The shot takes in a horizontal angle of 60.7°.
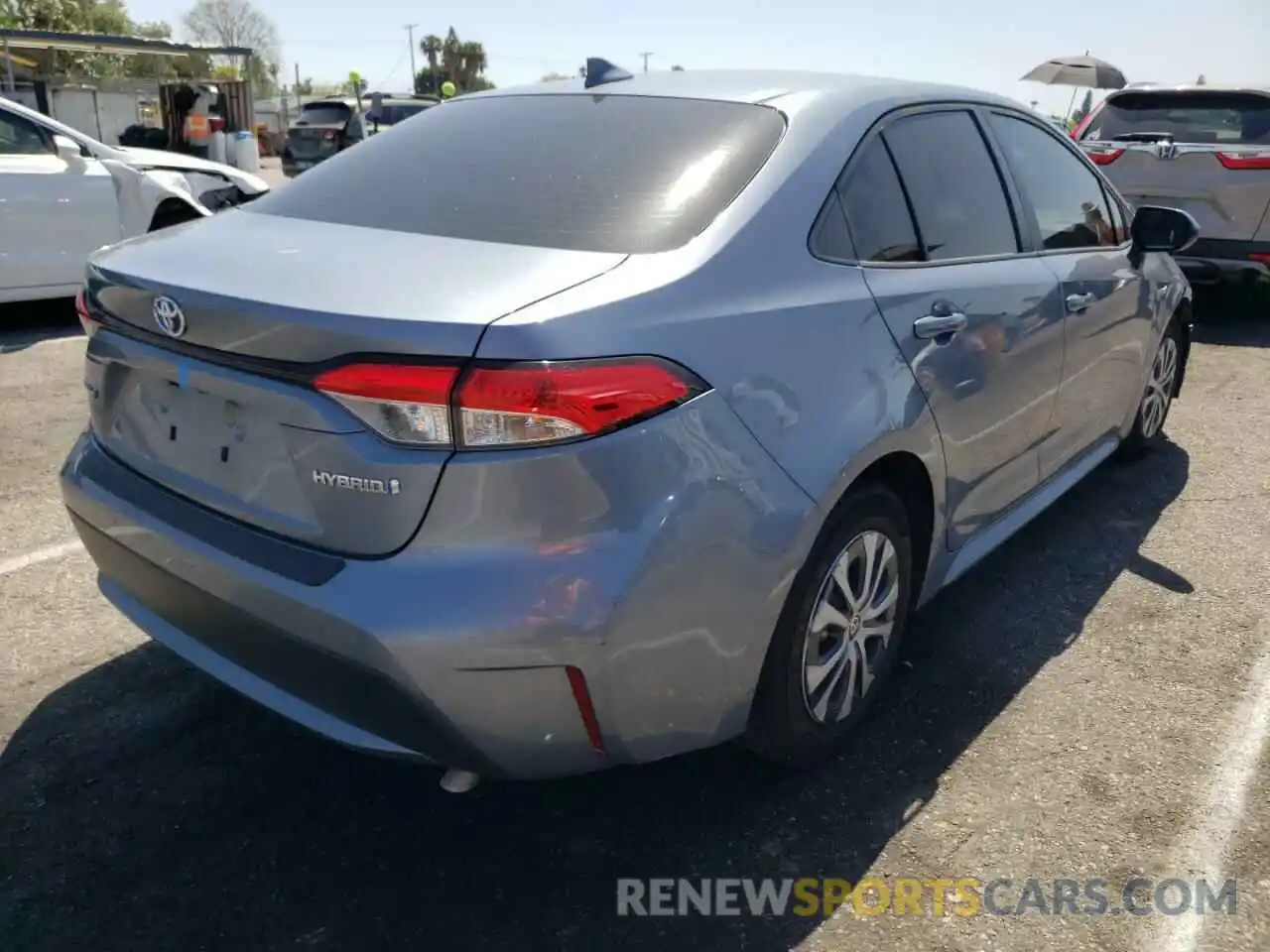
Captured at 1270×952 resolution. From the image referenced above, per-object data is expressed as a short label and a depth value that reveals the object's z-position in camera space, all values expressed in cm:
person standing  2125
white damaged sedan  686
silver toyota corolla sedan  188
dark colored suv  2170
